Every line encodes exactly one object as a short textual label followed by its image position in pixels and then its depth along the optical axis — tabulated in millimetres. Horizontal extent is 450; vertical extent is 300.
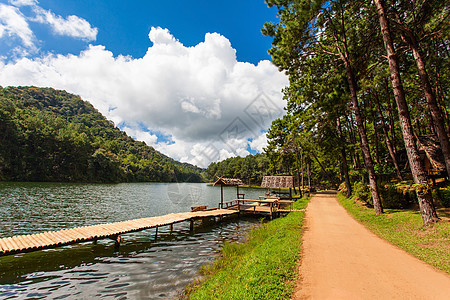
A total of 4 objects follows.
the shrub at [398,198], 14012
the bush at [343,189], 26888
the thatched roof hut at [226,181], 19969
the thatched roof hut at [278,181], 29131
